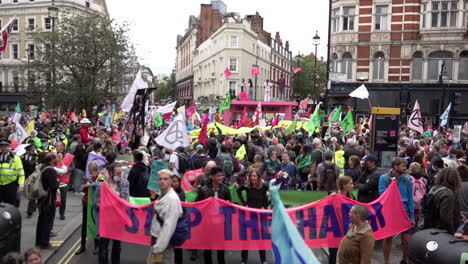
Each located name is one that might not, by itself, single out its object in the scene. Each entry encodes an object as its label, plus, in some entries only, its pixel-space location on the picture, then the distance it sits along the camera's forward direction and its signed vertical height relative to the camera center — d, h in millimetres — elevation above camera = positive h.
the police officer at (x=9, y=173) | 7926 -1356
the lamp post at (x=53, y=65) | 22973 +2134
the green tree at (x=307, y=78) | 74062 +5498
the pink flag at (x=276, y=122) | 20788 -706
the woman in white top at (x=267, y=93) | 35594 +1305
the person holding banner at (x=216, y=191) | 6211 -1280
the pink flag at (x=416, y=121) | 16344 -412
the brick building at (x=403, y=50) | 30406 +4585
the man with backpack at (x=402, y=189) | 6625 -1270
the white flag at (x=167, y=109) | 18266 -129
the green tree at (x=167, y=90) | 101775 +4232
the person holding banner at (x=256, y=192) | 6578 -1359
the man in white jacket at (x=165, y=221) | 4762 -1355
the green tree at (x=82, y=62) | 22953 +2420
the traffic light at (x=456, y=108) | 30053 +249
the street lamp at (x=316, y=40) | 24038 +4012
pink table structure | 31431 -52
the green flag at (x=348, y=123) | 17594 -583
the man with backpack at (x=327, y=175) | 7793 -1265
